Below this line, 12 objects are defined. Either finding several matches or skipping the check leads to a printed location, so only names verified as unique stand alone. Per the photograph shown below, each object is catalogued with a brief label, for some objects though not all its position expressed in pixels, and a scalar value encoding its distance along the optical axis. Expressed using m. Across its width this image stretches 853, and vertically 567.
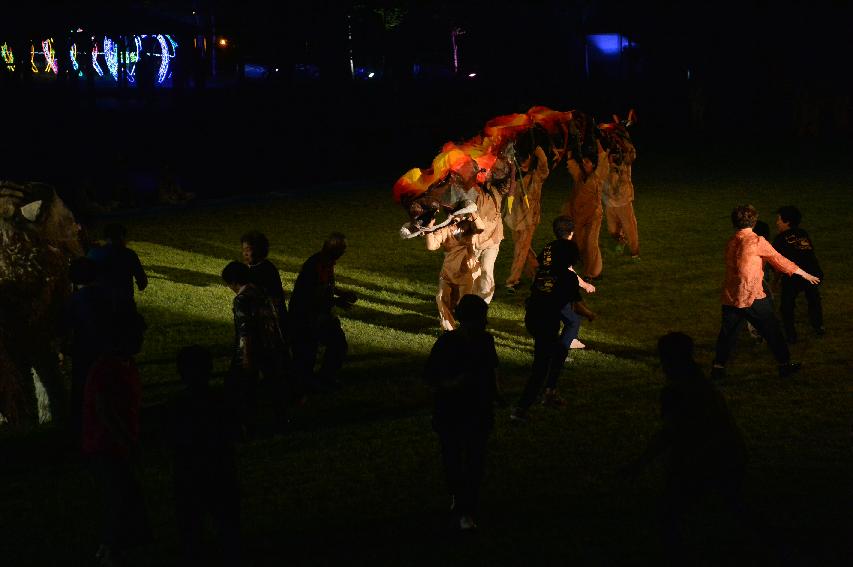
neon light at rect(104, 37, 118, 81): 37.47
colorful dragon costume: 13.59
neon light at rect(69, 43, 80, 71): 36.09
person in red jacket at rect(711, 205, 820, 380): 11.26
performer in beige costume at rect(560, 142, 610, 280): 17.59
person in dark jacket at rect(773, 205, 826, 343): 13.02
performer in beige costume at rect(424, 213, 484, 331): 13.37
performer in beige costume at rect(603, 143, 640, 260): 18.72
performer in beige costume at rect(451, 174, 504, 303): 13.70
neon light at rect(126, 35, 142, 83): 37.78
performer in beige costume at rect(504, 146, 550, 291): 17.00
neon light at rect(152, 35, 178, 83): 37.66
